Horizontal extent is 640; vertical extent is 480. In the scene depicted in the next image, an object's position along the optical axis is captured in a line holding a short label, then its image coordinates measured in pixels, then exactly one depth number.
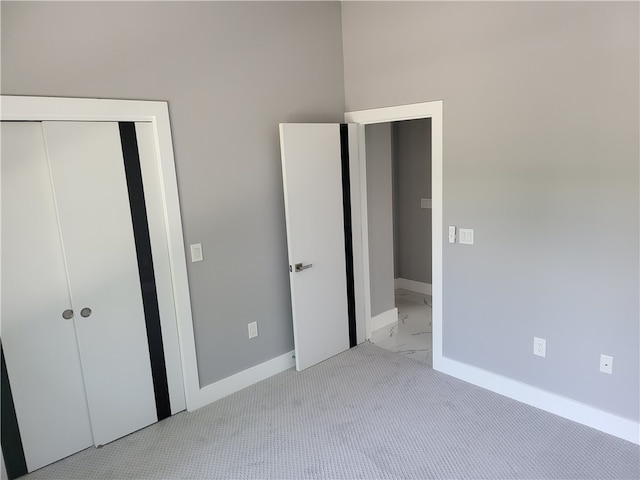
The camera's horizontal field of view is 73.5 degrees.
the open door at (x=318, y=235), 3.13
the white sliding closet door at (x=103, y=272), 2.35
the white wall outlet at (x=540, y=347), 2.69
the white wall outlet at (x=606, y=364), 2.43
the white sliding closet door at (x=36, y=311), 2.21
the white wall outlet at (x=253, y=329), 3.19
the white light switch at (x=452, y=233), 3.01
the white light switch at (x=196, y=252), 2.81
